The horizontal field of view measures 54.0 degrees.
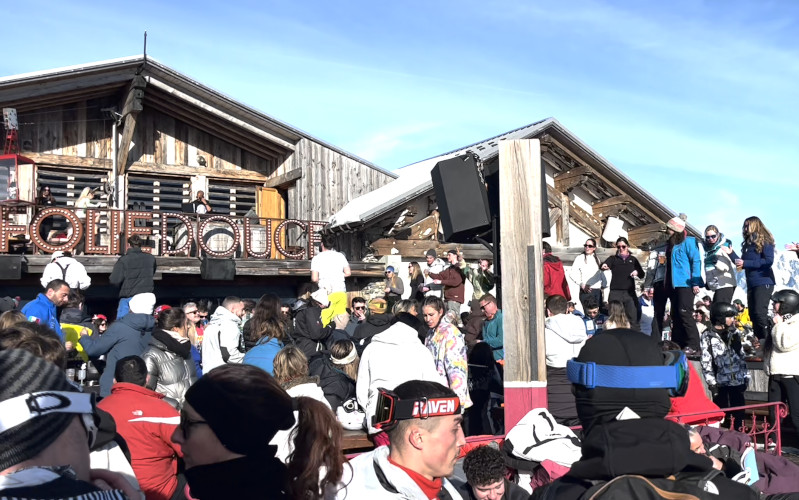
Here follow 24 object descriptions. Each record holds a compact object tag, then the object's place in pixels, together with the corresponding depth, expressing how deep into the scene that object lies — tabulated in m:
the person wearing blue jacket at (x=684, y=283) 10.34
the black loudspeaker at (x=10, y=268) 13.03
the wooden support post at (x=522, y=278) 5.20
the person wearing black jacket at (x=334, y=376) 7.06
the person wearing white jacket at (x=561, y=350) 7.03
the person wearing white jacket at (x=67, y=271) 11.37
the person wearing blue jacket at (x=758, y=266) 10.19
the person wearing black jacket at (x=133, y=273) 11.49
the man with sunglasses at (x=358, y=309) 13.06
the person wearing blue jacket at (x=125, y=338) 7.59
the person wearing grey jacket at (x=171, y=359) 6.08
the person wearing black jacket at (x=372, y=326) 8.87
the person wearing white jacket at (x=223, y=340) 8.02
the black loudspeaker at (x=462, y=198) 6.12
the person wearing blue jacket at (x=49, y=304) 7.96
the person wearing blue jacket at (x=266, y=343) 6.94
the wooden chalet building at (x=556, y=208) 16.00
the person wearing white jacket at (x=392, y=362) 6.23
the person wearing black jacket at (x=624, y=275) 11.99
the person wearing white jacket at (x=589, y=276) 13.94
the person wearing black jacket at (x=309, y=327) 8.48
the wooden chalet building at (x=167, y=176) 14.32
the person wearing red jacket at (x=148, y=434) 4.30
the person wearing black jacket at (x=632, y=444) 2.17
